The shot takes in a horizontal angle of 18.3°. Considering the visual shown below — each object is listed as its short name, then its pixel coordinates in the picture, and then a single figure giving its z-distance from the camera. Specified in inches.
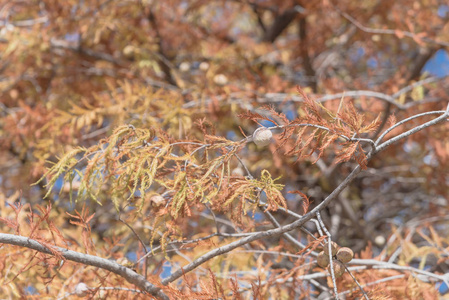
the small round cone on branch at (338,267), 84.2
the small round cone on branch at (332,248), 84.4
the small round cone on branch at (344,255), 84.5
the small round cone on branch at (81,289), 88.6
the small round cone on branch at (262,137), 84.9
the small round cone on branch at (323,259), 84.7
